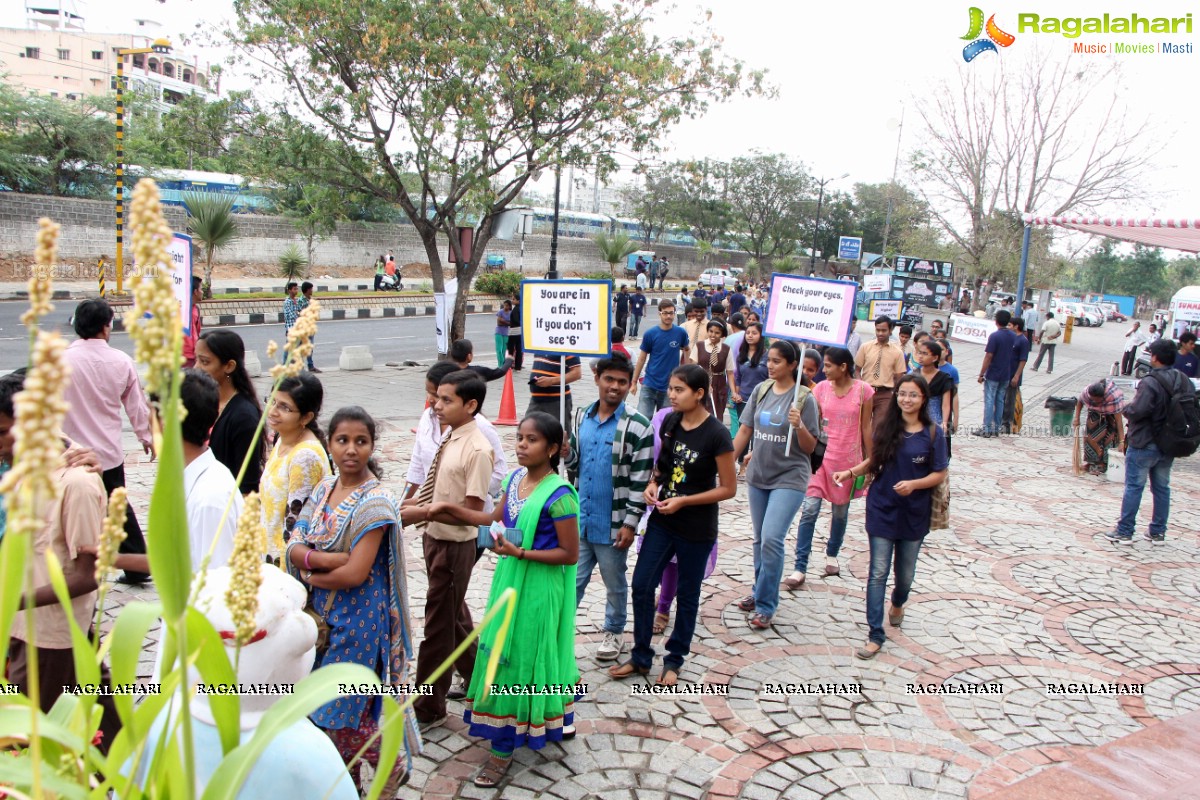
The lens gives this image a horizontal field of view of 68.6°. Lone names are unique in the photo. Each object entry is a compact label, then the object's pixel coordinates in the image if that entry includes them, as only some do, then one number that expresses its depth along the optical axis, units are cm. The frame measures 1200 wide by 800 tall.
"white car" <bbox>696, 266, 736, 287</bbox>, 4614
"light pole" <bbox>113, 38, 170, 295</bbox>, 1309
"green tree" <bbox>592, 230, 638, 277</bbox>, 3553
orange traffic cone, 1122
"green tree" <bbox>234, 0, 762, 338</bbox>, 1350
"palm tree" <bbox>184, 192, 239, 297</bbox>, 2161
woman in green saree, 369
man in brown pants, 404
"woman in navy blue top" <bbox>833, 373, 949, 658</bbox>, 516
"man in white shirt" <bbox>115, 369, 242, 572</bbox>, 300
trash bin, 1349
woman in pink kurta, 620
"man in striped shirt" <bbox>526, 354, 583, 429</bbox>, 824
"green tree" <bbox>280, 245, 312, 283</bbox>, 2661
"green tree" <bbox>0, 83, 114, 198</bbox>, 2689
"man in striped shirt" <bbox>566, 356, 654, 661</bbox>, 457
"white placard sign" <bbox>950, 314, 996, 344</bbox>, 2374
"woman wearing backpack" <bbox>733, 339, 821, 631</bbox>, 538
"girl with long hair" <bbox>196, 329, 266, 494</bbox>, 439
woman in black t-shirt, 457
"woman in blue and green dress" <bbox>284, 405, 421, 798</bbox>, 321
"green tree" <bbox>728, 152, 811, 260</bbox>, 5516
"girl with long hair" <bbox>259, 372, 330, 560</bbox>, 363
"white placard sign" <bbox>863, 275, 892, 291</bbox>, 2684
